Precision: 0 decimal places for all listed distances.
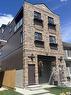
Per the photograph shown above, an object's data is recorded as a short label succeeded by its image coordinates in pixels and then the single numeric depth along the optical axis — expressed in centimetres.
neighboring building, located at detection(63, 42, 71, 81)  1124
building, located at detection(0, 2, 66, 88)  820
